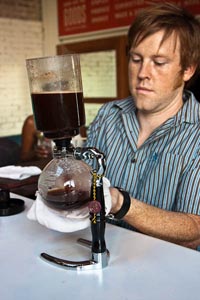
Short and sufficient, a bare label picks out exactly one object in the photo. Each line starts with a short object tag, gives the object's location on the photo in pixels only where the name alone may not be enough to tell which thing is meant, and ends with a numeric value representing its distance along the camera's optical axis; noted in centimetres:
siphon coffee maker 88
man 134
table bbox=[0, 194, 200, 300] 78
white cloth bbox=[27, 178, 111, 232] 93
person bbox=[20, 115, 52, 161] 342
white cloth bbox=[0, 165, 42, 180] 144
